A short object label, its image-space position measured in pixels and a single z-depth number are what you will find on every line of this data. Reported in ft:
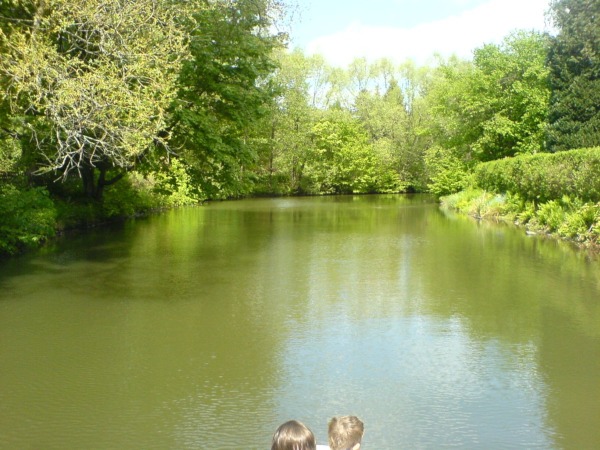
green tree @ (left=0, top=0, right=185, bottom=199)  38.78
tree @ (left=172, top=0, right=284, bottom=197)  66.85
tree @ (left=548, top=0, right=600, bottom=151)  84.33
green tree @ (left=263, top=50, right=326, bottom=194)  182.60
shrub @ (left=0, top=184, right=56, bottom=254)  51.72
